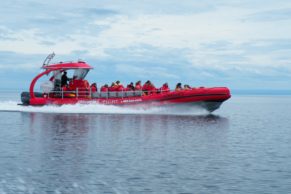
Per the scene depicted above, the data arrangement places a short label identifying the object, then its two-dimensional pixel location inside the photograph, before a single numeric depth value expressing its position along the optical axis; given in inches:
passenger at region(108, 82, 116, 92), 1476.6
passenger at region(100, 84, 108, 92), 1485.0
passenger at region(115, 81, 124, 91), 1466.5
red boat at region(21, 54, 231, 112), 1400.1
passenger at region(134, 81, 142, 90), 1465.3
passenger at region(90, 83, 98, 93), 1486.6
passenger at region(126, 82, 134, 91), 1471.5
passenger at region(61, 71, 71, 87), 1509.6
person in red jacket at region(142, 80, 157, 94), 1452.8
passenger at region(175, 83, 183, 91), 1456.7
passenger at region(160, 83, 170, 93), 1446.9
